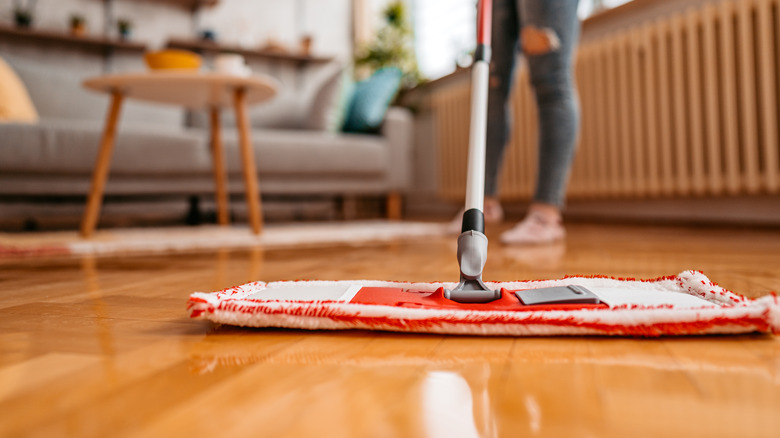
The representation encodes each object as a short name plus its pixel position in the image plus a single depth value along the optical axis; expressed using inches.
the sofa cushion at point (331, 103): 104.5
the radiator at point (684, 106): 70.7
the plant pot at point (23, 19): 115.2
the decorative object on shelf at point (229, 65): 67.2
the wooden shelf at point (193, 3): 135.3
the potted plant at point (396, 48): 137.7
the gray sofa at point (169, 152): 77.0
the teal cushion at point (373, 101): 106.0
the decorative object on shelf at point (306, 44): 148.6
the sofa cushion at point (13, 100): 81.4
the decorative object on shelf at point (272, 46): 144.4
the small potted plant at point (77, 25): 120.5
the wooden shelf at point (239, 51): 135.8
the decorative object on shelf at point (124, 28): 125.1
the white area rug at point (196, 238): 53.2
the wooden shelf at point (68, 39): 117.0
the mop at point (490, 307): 16.7
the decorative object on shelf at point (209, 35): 134.8
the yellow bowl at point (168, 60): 66.4
